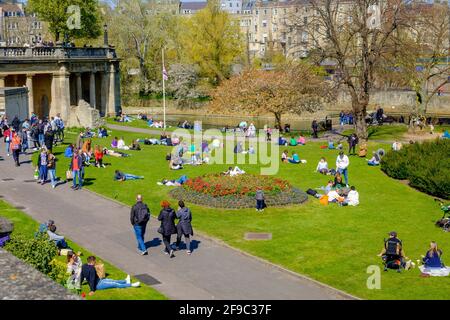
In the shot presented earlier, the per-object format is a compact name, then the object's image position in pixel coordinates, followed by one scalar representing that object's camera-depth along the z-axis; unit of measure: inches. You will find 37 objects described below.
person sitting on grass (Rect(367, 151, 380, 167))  1400.1
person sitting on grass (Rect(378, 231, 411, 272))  735.7
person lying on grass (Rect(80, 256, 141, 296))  661.3
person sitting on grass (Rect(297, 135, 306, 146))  1716.3
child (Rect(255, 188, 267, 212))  993.5
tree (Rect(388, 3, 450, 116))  1909.4
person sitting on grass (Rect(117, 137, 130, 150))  1583.4
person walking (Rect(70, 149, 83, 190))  1118.4
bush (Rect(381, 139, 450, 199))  1127.0
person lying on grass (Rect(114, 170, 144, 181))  1222.9
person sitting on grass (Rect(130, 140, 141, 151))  1588.3
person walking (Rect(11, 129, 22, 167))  1250.0
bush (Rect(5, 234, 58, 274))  664.4
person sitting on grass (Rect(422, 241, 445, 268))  727.1
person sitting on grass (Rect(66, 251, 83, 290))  661.9
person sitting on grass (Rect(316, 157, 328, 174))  1296.0
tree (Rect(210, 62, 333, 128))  2098.9
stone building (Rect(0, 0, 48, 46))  4623.5
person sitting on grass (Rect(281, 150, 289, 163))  1421.9
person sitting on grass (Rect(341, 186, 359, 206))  1043.3
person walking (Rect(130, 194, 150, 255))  781.3
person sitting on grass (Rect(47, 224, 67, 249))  770.8
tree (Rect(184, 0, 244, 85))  3331.7
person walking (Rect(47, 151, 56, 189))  1112.5
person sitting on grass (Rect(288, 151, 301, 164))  1414.5
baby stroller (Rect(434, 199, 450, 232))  906.1
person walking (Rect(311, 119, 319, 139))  1905.8
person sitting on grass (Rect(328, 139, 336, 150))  1637.6
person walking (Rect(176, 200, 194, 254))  790.5
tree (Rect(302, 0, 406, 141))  1761.8
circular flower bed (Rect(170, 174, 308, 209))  1030.4
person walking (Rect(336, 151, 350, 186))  1178.0
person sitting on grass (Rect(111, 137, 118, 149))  1584.6
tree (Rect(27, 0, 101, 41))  2571.4
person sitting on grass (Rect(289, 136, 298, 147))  1678.4
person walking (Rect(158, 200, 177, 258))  777.6
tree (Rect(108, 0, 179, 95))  3240.7
